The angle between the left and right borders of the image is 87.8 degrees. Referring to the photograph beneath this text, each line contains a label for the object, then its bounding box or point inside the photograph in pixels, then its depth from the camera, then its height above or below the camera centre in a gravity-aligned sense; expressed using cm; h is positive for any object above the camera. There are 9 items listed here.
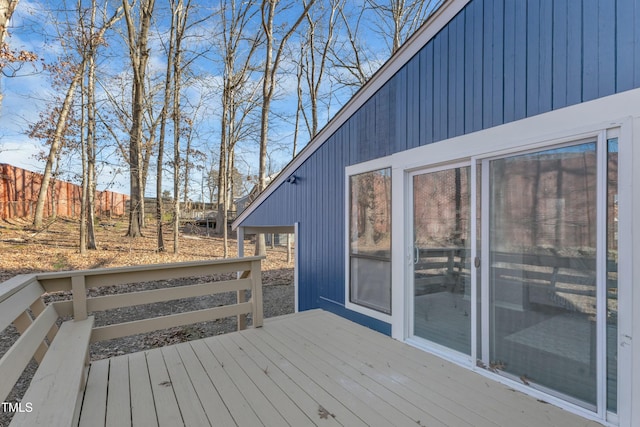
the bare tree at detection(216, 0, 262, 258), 1125 +528
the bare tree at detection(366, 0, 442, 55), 1166 +703
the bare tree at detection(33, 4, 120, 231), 851 +300
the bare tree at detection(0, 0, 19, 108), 454 +276
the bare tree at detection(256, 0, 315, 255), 1054 +526
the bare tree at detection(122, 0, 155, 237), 979 +435
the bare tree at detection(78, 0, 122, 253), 849 +275
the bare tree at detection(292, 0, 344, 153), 1290 +664
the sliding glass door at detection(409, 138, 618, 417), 193 -38
